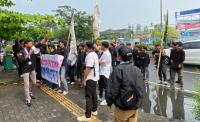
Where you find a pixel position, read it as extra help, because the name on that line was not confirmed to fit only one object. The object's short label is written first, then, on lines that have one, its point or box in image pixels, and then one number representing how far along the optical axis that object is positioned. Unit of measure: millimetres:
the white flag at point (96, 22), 8289
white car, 9544
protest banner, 5104
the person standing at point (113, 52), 6189
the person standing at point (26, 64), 4388
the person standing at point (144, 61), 6399
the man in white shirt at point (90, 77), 3553
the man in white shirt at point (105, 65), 4292
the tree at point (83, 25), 19460
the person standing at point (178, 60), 5801
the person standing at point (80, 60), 5837
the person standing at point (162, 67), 6383
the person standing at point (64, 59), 5058
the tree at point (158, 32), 21035
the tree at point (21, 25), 6021
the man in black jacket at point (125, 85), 2416
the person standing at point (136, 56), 6442
